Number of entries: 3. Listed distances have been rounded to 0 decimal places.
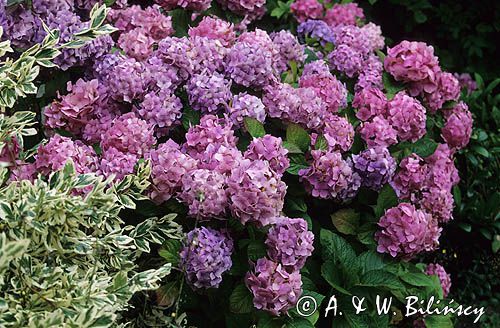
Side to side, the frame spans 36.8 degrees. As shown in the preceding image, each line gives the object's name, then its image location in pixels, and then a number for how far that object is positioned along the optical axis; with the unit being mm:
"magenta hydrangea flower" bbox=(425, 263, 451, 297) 3055
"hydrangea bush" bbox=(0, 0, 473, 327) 1955
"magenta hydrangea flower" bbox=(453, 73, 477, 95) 4254
